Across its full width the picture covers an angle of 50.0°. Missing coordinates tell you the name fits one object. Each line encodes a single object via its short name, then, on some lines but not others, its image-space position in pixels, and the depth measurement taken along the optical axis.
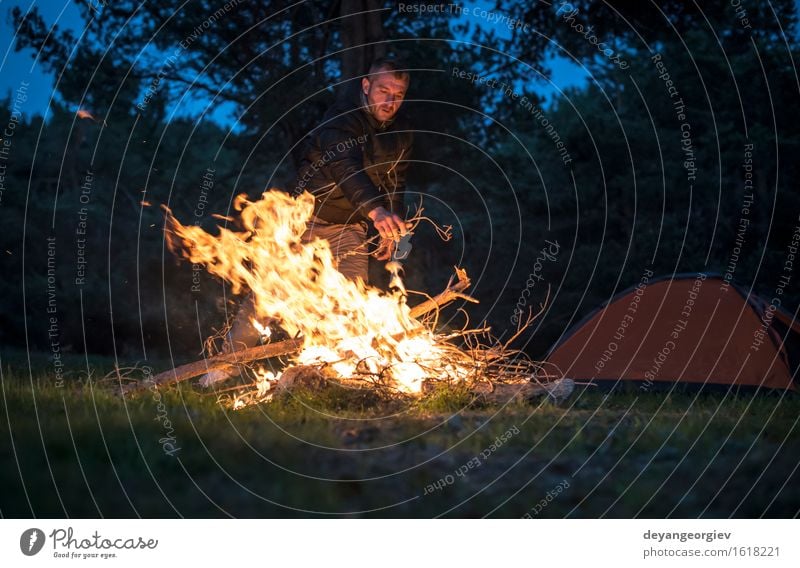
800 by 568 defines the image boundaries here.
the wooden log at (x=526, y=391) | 7.04
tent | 9.12
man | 7.22
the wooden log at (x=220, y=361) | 7.54
